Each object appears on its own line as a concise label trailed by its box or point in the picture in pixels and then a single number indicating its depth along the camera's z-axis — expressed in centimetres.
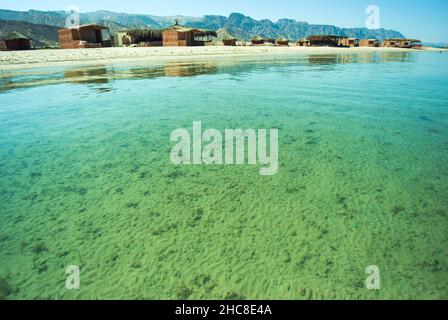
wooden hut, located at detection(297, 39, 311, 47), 6294
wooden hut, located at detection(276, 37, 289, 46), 5962
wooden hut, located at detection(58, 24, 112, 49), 3447
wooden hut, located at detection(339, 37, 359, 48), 6729
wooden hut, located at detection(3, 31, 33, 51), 3350
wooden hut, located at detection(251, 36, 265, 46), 5778
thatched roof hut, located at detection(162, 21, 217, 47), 4194
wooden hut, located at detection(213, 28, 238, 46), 5050
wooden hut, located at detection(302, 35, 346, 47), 6209
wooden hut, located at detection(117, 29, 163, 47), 4297
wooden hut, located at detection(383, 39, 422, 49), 7412
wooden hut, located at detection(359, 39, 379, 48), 7056
